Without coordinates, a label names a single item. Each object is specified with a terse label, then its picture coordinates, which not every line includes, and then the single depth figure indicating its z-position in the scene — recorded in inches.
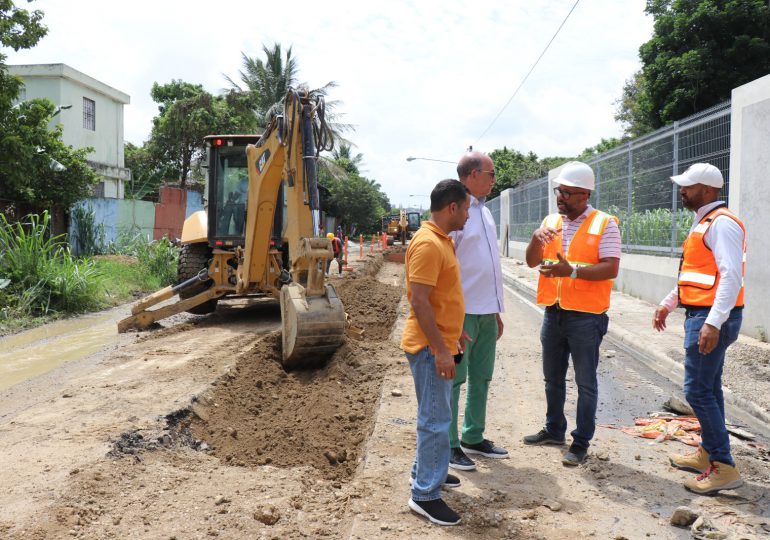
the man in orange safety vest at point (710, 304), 148.7
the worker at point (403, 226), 1598.2
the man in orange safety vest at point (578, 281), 167.9
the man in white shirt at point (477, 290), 168.4
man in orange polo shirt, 132.1
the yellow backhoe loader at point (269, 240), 279.1
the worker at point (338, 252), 687.7
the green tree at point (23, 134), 464.8
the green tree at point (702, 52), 906.7
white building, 1007.0
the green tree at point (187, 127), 1168.2
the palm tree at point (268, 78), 1363.2
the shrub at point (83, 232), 733.9
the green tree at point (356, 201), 1966.0
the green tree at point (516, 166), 1835.4
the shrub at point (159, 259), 655.8
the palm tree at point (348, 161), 2381.2
